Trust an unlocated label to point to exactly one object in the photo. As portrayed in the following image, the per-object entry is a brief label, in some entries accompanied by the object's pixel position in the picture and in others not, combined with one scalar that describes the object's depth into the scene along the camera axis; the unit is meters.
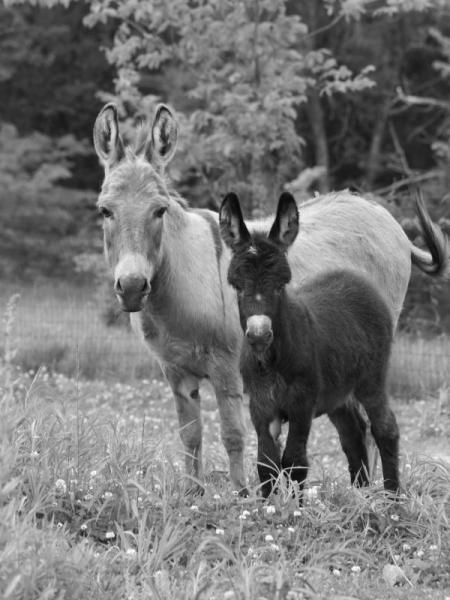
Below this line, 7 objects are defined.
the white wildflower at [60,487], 8.48
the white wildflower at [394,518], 8.93
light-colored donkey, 9.52
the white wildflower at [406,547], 8.49
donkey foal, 8.55
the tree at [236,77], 19.91
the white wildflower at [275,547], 7.73
